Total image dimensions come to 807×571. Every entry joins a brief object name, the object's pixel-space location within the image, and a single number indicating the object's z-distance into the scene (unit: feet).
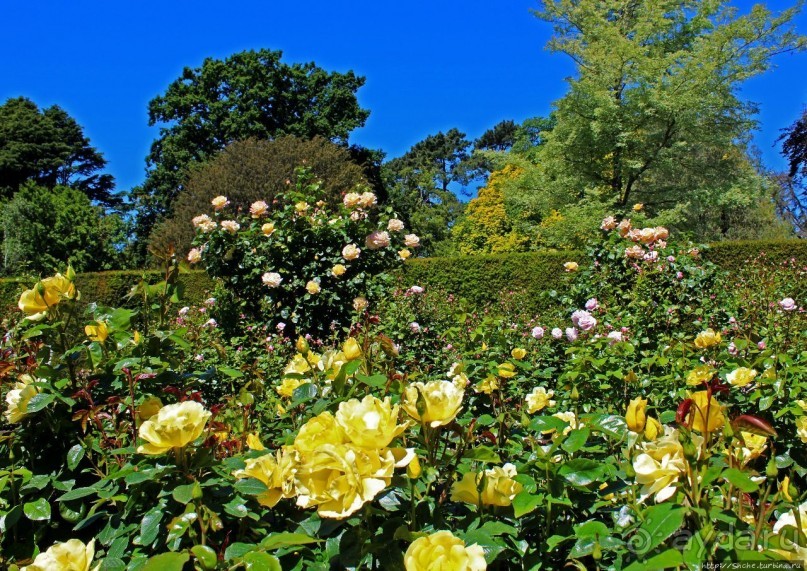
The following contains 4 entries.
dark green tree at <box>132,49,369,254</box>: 73.36
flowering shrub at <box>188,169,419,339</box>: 14.79
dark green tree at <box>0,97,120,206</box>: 94.22
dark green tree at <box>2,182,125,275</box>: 53.26
